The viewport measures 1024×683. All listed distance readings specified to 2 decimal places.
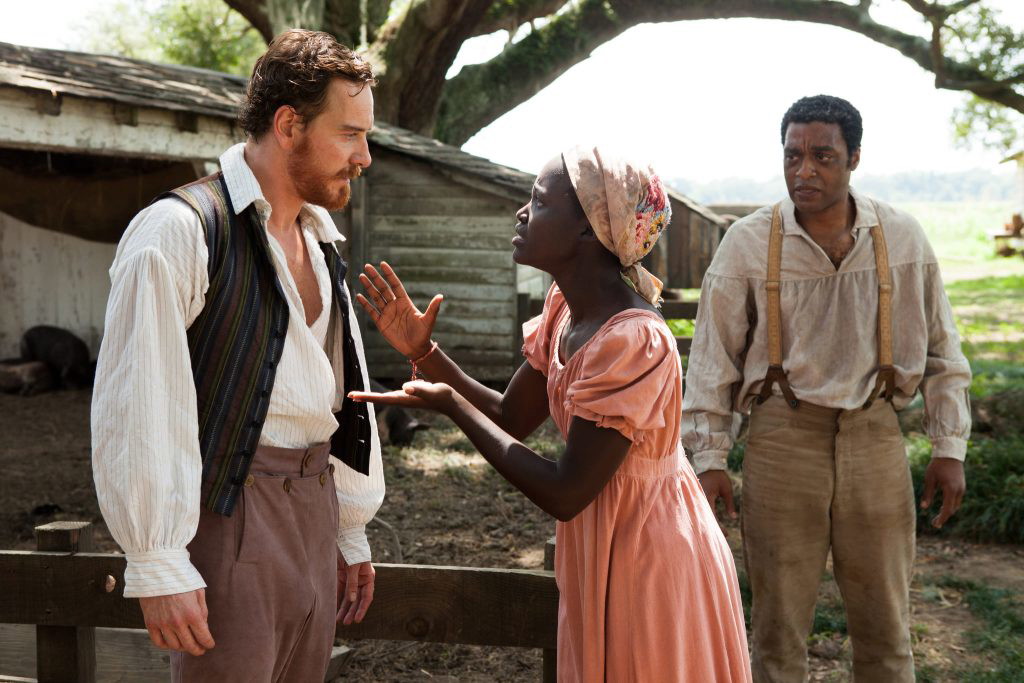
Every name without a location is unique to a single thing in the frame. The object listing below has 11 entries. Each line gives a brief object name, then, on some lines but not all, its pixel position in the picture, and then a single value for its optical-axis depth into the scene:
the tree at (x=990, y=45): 14.73
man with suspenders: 3.20
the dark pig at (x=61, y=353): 11.51
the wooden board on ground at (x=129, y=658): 3.30
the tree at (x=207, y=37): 24.98
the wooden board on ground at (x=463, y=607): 2.81
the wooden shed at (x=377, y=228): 11.23
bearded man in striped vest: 1.99
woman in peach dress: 2.17
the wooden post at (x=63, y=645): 2.85
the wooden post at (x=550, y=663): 2.81
